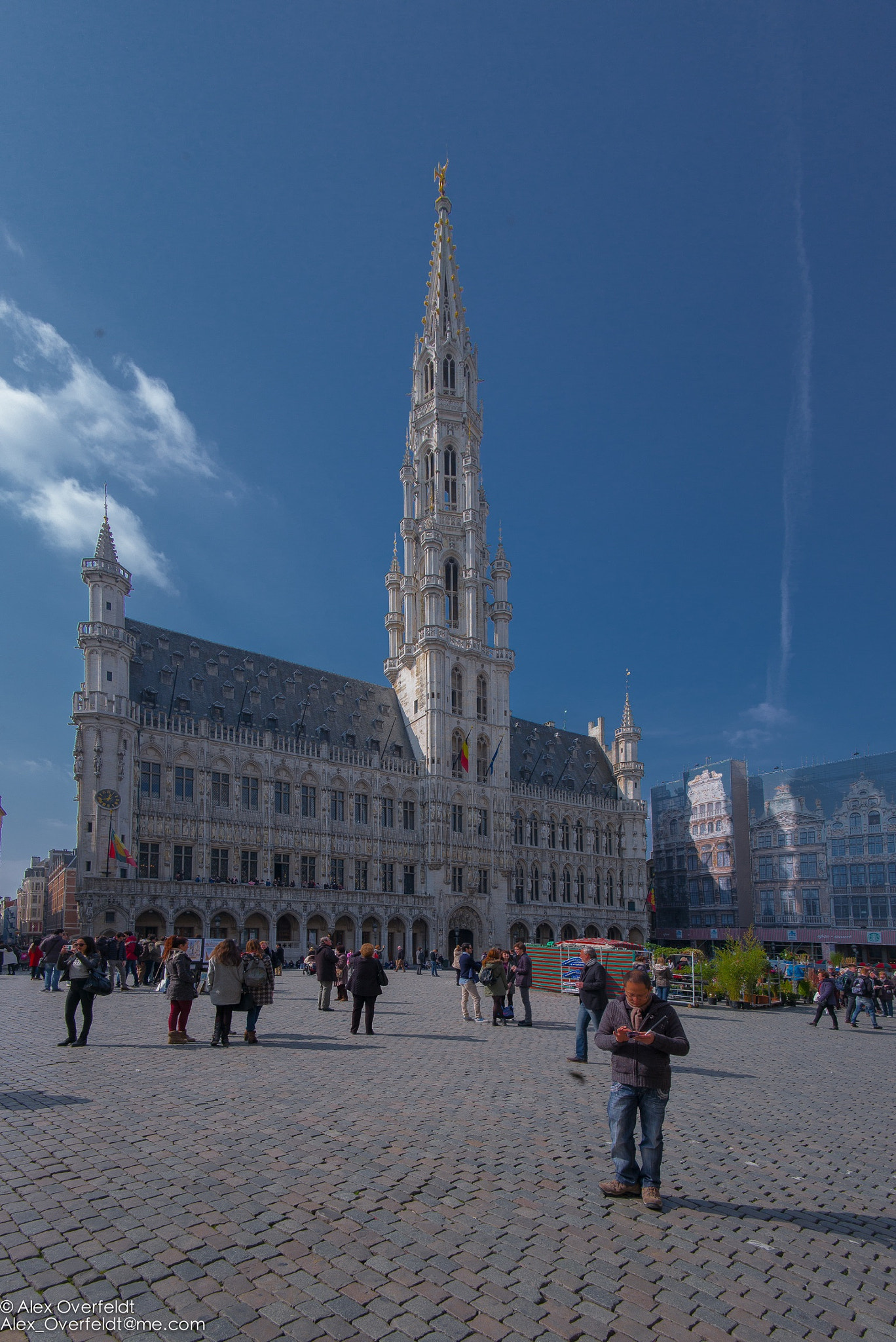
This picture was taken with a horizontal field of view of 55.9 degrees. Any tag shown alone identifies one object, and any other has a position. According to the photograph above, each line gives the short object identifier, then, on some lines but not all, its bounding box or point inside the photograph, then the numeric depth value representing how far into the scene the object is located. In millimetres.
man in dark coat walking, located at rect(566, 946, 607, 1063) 12547
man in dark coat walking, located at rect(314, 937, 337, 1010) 18578
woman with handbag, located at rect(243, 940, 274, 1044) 13633
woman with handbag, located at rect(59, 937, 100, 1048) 12414
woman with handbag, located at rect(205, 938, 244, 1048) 13258
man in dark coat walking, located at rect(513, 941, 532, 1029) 17781
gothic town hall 47875
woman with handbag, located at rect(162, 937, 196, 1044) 13375
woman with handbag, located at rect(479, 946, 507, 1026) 17234
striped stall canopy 26469
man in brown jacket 6363
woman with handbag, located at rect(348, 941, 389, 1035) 15016
